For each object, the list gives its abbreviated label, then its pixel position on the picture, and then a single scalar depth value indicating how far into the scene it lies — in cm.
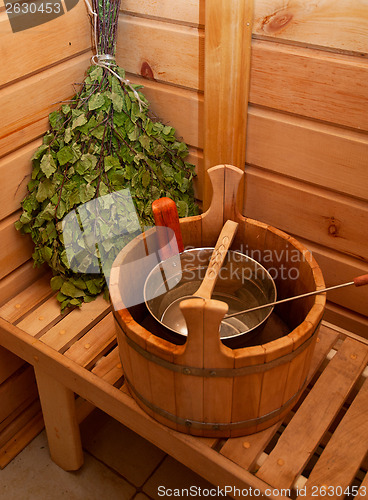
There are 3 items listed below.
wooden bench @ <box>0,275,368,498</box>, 147
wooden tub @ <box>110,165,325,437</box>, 131
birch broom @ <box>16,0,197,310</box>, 179
